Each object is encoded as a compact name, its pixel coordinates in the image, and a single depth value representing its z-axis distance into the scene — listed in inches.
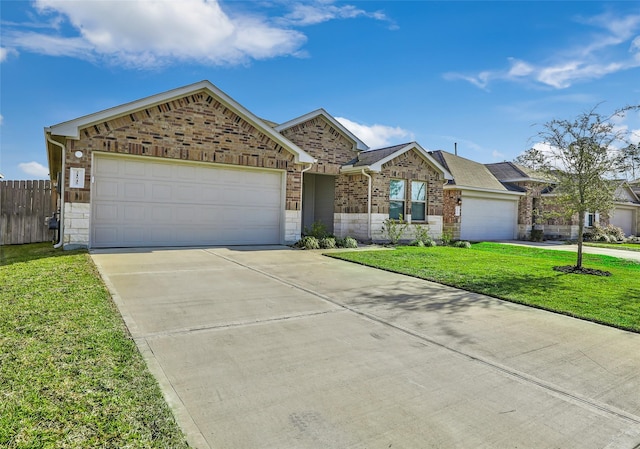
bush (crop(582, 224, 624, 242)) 877.1
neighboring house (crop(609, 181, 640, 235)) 1046.3
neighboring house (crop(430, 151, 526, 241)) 746.2
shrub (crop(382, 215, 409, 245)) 603.6
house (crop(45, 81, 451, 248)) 402.3
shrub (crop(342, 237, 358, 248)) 528.7
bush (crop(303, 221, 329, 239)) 547.5
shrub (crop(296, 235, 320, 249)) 493.4
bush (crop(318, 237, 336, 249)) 509.0
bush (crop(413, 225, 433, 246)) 622.2
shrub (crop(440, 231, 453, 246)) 642.2
